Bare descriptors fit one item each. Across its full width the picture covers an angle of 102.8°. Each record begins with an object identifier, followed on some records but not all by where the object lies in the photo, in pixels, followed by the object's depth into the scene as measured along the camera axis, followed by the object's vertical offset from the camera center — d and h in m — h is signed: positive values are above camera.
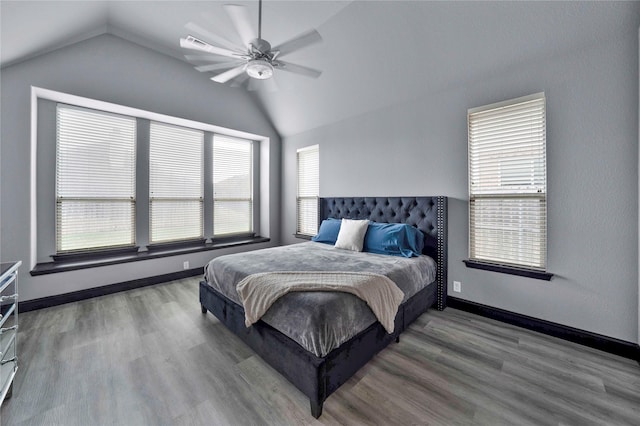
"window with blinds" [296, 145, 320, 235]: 4.86 +0.44
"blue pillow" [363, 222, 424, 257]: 3.01 -0.35
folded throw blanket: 1.84 -0.58
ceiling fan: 2.01 +1.36
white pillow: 3.28 -0.30
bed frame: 1.58 -0.91
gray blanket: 1.61 -0.61
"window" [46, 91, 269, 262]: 3.35 +0.46
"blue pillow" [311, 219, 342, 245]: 3.76 -0.30
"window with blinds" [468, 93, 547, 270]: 2.55 +0.31
